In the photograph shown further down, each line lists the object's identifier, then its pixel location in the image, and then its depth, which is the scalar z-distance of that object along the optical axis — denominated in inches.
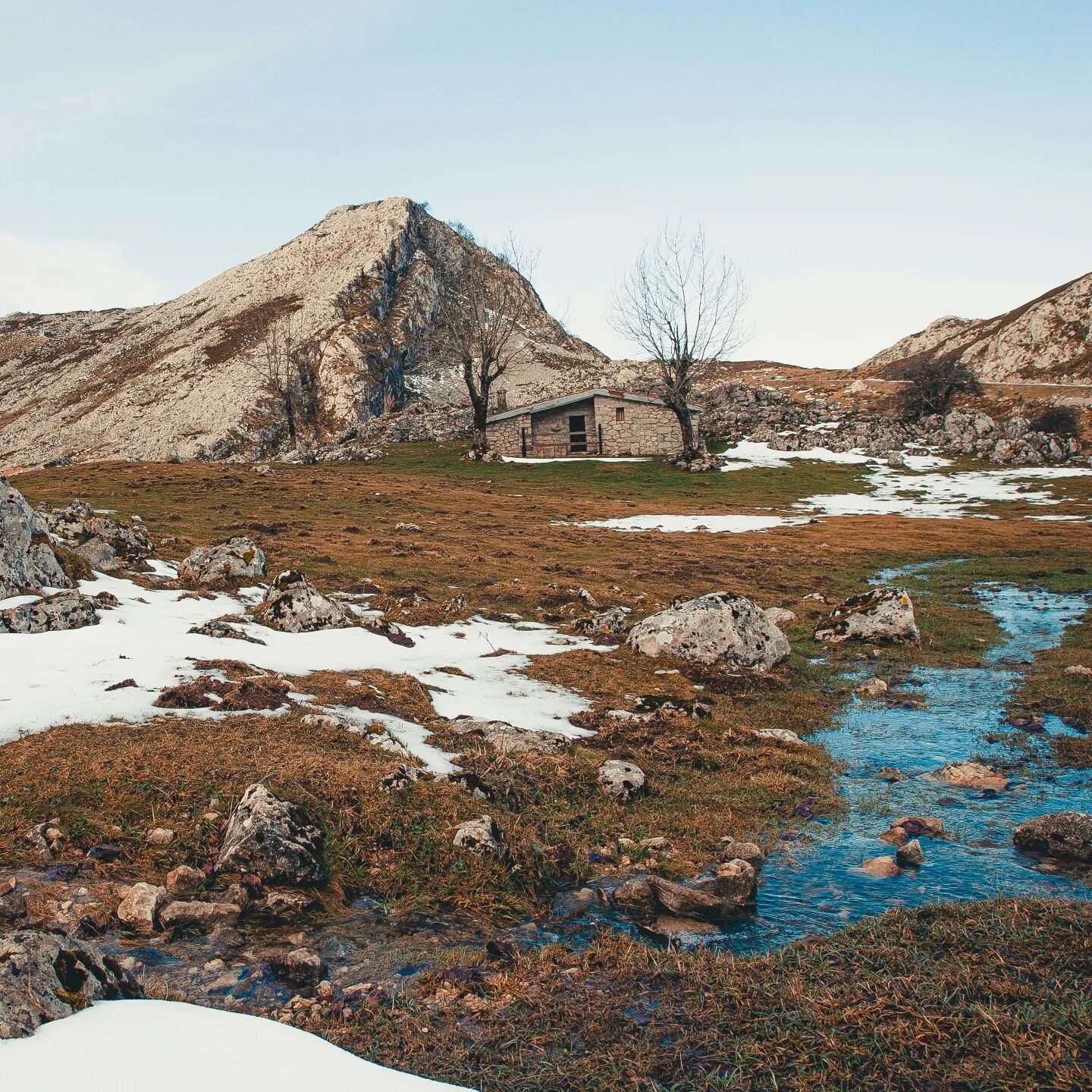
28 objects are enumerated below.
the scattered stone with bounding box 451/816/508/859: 312.2
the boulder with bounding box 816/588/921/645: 730.2
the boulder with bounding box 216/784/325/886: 288.4
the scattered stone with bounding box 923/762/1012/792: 413.1
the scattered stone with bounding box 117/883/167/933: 256.7
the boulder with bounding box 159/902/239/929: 258.8
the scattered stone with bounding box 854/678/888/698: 585.9
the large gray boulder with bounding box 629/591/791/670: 645.9
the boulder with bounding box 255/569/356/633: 642.2
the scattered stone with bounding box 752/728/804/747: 478.9
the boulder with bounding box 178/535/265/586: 767.7
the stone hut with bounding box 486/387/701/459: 2773.1
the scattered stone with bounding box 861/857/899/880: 319.0
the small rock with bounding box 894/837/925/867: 326.3
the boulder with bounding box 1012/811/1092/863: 324.8
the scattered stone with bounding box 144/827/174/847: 302.0
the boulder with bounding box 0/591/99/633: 513.3
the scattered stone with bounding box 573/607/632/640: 717.3
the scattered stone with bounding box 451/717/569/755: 422.6
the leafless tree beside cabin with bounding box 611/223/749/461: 2514.8
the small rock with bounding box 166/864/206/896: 277.6
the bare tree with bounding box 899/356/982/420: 3009.4
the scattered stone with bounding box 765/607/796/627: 799.1
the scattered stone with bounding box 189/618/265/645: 573.3
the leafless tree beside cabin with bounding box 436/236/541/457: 2564.0
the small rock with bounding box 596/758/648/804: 387.9
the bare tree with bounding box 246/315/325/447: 3353.8
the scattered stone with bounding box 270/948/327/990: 235.0
